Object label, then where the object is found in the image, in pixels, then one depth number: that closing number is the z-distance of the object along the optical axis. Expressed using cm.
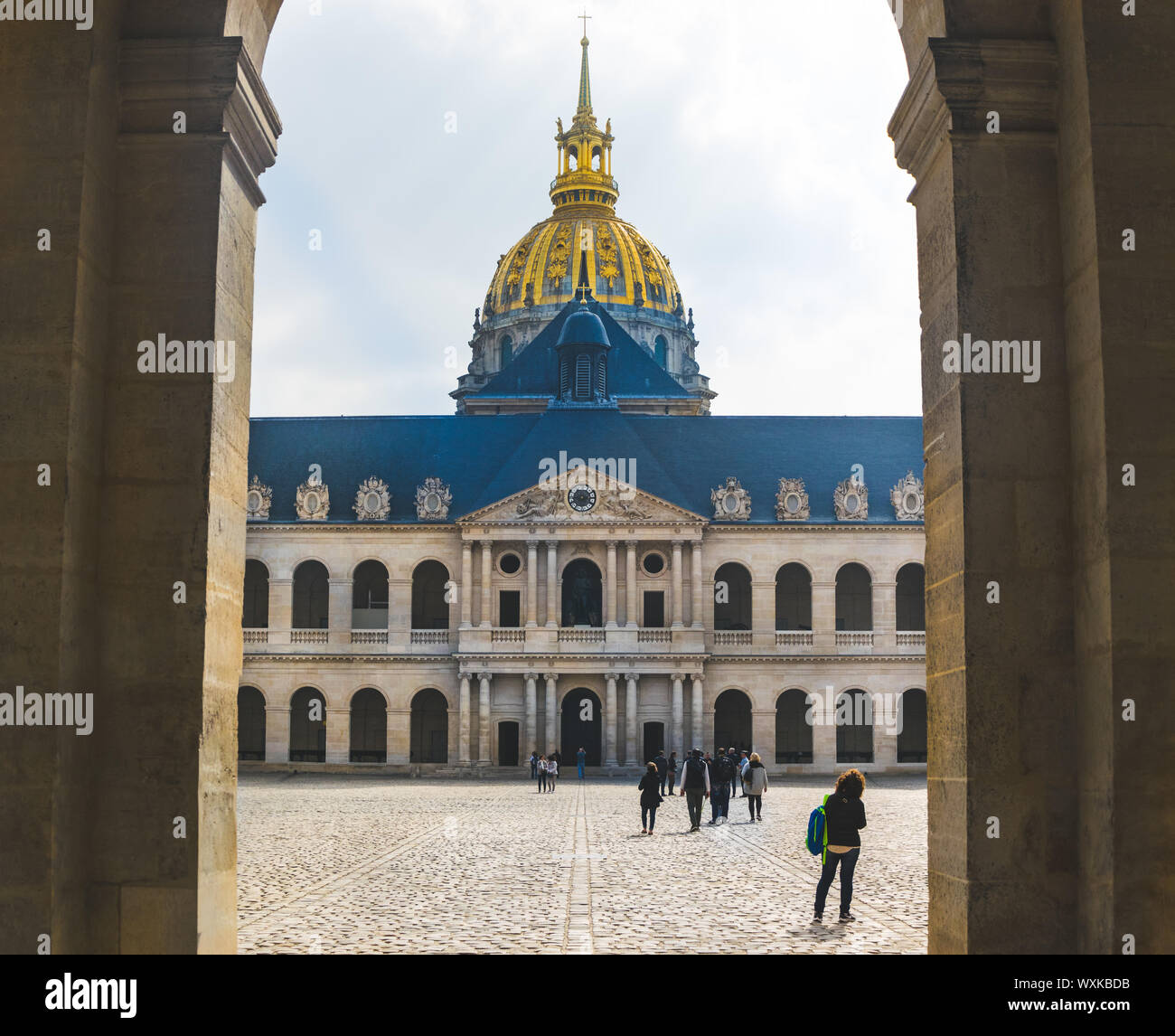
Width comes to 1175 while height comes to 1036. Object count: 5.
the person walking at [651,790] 2598
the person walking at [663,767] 4178
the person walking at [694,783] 2712
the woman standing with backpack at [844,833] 1419
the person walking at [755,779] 3011
